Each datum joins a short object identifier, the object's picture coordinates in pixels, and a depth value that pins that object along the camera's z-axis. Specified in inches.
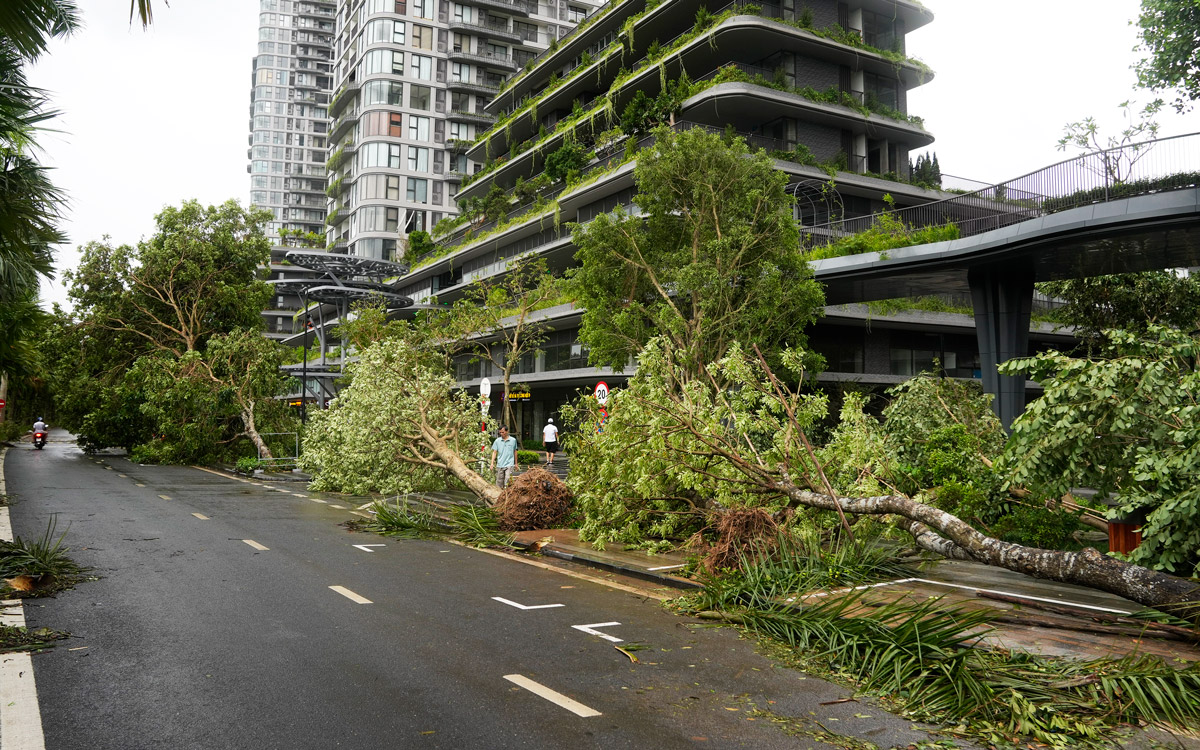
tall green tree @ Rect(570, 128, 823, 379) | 946.7
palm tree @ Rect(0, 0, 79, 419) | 158.9
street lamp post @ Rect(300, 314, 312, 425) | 1465.8
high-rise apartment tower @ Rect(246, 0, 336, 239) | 5177.2
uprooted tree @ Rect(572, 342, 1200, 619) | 352.5
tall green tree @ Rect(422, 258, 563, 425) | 1357.0
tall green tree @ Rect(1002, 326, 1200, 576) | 320.5
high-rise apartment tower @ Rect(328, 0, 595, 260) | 2822.3
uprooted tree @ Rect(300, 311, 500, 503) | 680.4
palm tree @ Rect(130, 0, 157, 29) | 145.3
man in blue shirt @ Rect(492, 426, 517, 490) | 711.7
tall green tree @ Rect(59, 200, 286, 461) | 1305.4
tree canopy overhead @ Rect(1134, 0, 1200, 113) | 877.2
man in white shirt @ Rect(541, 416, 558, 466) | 1368.5
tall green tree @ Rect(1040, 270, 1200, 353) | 1021.8
